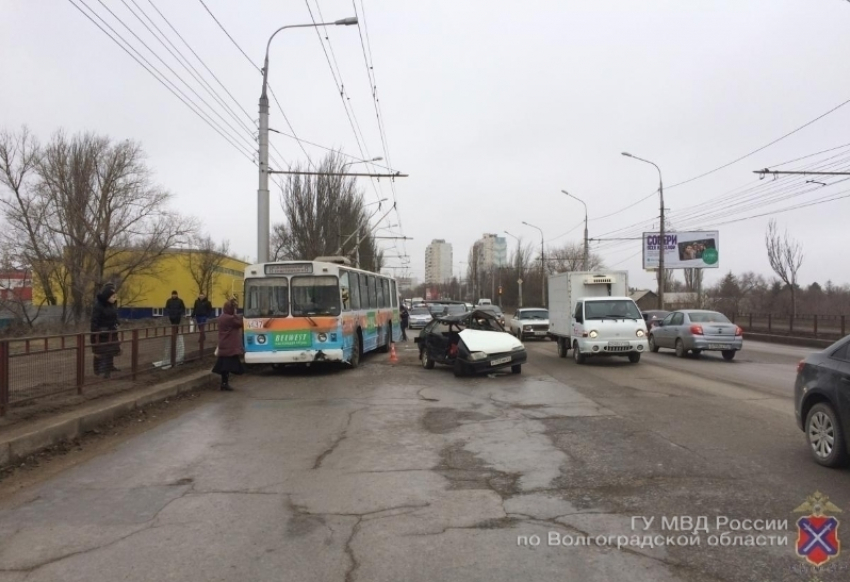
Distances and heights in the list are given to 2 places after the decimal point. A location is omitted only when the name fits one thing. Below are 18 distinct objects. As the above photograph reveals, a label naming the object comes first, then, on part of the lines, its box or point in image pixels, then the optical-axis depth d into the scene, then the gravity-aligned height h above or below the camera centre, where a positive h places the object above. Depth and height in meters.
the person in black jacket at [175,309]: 18.03 +0.12
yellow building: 46.47 +2.84
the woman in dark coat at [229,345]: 12.50 -0.66
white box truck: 16.67 -0.59
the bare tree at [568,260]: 74.38 +5.91
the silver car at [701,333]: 18.42 -0.85
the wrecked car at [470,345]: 14.22 -0.86
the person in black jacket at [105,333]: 10.66 -0.33
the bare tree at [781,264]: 46.41 +3.13
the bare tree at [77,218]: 35.59 +5.77
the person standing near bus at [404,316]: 32.46 -0.33
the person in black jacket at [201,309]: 18.73 +0.11
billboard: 53.07 +4.95
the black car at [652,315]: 28.99 -0.42
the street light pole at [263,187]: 18.48 +3.74
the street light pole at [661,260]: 33.12 +2.54
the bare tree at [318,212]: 38.75 +6.33
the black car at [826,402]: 5.82 -0.98
